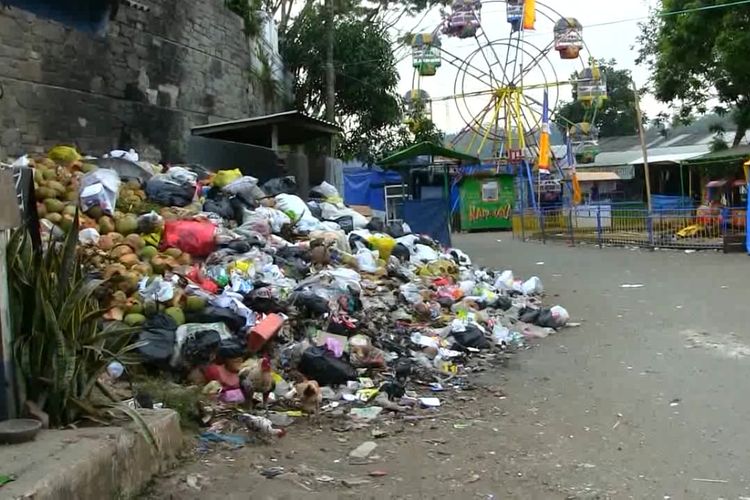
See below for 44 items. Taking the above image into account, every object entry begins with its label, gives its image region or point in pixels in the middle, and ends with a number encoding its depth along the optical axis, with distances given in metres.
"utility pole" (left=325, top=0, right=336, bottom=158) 20.31
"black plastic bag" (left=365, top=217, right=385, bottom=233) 10.74
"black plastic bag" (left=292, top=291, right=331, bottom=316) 6.30
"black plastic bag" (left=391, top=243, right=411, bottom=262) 9.70
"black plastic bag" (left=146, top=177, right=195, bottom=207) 8.39
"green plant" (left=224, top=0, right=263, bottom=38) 16.95
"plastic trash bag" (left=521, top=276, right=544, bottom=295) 10.11
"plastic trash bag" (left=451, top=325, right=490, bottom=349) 6.96
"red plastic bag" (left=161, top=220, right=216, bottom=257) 7.26
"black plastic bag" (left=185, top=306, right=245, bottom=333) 5.73
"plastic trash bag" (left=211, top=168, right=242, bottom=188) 9.67
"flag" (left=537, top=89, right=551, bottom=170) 23.91
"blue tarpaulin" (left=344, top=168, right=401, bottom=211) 26.22
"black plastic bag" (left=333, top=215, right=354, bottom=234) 10.04
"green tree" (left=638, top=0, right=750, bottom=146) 17.14
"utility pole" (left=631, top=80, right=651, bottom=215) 17.75
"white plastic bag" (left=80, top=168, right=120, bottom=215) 7.28
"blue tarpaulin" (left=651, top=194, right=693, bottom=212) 21.17
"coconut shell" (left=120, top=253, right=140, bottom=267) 6.35
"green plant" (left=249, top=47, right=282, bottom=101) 17.87
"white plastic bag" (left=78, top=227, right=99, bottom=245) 6.55
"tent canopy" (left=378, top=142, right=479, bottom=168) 18.56
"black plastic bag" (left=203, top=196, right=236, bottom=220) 8.65
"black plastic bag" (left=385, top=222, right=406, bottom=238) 11.24
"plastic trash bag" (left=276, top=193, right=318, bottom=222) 9.44
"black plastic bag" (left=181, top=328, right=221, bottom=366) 5.22
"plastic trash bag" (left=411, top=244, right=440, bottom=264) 10.17
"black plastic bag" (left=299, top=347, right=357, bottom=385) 5.48
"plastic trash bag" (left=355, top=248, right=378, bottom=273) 8.58
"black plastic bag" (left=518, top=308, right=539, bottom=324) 8.37
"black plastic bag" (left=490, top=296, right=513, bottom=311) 8.84
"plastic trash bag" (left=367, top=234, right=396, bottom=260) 9.52
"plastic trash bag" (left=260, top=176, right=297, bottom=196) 10.39
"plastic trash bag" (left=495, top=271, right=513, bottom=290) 9.92
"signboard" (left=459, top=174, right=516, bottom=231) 26.23
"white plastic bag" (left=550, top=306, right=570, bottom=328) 8.27
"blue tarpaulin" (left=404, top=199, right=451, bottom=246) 16.06
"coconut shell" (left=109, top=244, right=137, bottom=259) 6.42
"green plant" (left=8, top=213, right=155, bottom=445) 3.63
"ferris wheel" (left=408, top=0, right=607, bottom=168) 24.53
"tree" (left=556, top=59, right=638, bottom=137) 48.56
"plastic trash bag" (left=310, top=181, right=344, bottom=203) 11.69
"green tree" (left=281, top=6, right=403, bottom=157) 23.06
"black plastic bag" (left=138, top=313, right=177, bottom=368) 5.13
